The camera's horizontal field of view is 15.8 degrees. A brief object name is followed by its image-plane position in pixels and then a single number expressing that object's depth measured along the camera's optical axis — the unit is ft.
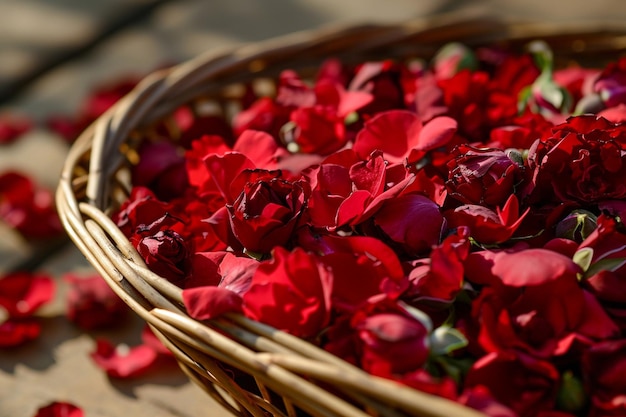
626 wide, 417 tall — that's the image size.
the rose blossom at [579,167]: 4.09
